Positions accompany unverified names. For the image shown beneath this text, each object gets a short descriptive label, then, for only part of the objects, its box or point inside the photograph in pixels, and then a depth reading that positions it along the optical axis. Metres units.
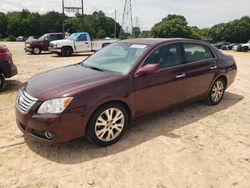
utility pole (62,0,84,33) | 27.79
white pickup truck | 13.51
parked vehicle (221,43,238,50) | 32.13
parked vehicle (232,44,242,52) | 24.16
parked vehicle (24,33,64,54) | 14.70
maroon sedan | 2.61
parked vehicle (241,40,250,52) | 23.88
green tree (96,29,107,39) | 54.87
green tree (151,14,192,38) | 53.80
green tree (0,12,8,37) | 62.64
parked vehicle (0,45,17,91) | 5.18
